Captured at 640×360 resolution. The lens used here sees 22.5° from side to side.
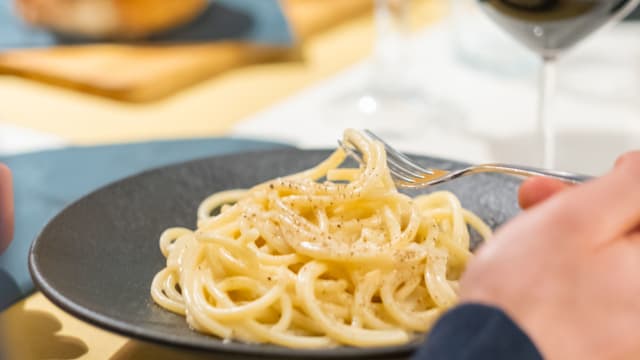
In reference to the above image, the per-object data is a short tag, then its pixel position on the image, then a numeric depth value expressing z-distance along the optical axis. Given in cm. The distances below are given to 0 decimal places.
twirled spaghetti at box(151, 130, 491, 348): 72
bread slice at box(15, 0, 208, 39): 140
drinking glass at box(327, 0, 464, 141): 118
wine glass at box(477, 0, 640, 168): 93
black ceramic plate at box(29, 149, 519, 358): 69
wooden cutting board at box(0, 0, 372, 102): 128
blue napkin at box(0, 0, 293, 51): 141
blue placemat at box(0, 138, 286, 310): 95
